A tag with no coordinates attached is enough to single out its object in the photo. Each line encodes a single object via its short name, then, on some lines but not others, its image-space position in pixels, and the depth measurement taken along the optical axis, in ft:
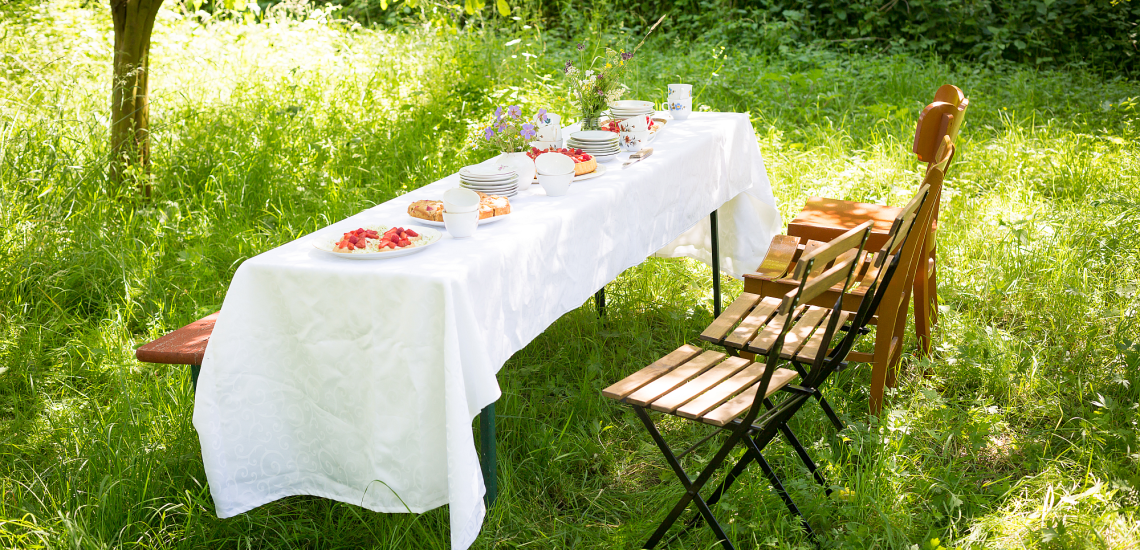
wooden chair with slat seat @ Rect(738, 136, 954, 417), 8.95
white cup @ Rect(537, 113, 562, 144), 10.94
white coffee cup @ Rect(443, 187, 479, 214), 8.02
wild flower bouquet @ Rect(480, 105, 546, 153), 10.00
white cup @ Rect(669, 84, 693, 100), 13.64
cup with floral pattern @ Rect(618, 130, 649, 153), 11.33
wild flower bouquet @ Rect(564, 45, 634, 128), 11.60
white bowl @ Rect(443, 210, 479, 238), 7.89
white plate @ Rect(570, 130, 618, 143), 10.91
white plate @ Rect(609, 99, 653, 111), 12.46
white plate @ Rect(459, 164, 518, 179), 9.11
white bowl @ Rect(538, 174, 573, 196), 9.23
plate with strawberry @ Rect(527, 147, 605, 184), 9.93
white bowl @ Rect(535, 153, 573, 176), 9.34
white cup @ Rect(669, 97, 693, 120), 13.55
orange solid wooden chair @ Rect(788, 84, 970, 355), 9.68
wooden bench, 8.68
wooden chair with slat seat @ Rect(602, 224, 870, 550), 7.13
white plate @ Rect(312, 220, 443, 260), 7.23
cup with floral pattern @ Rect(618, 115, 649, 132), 11.31
